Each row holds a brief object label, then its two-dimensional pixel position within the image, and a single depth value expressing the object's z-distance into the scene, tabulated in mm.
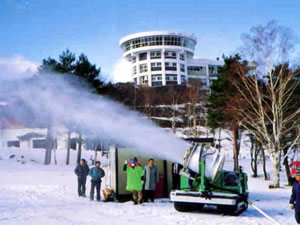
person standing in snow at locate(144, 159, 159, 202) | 14422
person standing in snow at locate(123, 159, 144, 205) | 14211
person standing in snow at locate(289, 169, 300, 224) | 9797
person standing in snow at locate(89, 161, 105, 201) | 16047
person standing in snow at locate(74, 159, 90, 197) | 17188
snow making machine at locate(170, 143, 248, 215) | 11984
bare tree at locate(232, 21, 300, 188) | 26922
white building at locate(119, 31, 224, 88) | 107375
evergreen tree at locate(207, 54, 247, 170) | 34031
